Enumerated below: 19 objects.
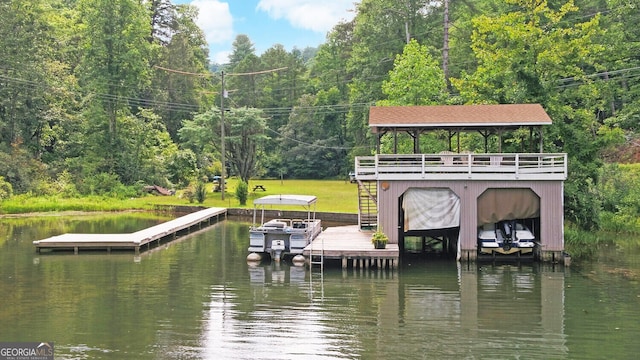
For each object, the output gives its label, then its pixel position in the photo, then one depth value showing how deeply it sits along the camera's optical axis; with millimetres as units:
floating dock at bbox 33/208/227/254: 25969
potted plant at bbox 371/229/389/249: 22284
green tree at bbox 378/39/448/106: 38000
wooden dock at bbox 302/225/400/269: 21984
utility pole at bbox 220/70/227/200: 47919
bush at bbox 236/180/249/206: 43906
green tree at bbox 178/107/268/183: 50594
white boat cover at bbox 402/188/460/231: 23438
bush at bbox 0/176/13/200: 41312
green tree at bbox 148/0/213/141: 70188
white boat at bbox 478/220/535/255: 23188
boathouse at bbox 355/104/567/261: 22969
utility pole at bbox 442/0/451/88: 44031
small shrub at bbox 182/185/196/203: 45406
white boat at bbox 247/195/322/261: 23609
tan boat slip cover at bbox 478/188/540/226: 23281
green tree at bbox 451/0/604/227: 27781
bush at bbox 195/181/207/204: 44844
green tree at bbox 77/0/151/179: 53188
